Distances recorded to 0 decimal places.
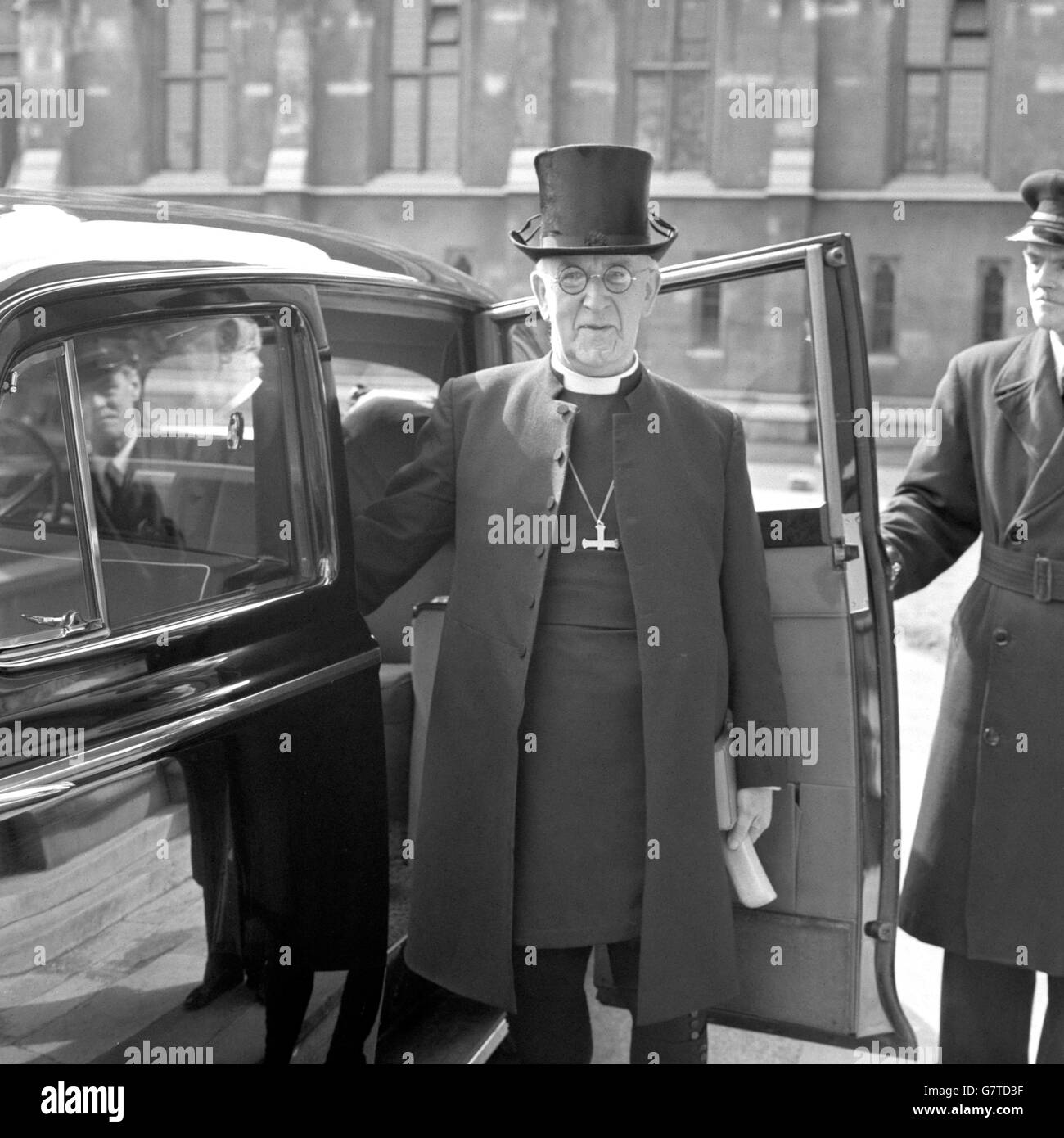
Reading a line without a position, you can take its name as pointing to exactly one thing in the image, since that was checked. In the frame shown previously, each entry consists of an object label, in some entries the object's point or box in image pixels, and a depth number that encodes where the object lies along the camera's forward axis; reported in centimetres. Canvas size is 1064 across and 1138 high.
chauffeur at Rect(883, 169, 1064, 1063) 333
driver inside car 260
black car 220
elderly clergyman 284
